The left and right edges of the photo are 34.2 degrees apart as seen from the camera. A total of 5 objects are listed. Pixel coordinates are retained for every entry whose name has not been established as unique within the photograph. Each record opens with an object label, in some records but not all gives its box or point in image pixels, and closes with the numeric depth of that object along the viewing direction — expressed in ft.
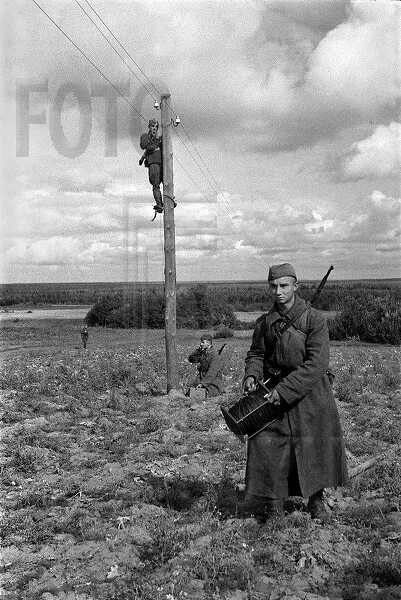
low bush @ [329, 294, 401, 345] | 89.51
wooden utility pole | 37.27
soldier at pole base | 37.02
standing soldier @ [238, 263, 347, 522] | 16.40
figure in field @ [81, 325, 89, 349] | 79.09
